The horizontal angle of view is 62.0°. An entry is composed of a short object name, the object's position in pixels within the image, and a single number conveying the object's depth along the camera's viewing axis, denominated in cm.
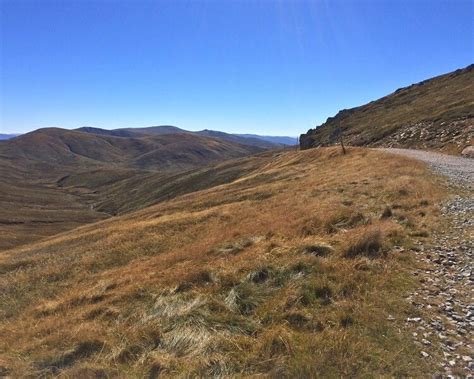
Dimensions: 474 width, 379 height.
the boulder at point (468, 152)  4542
